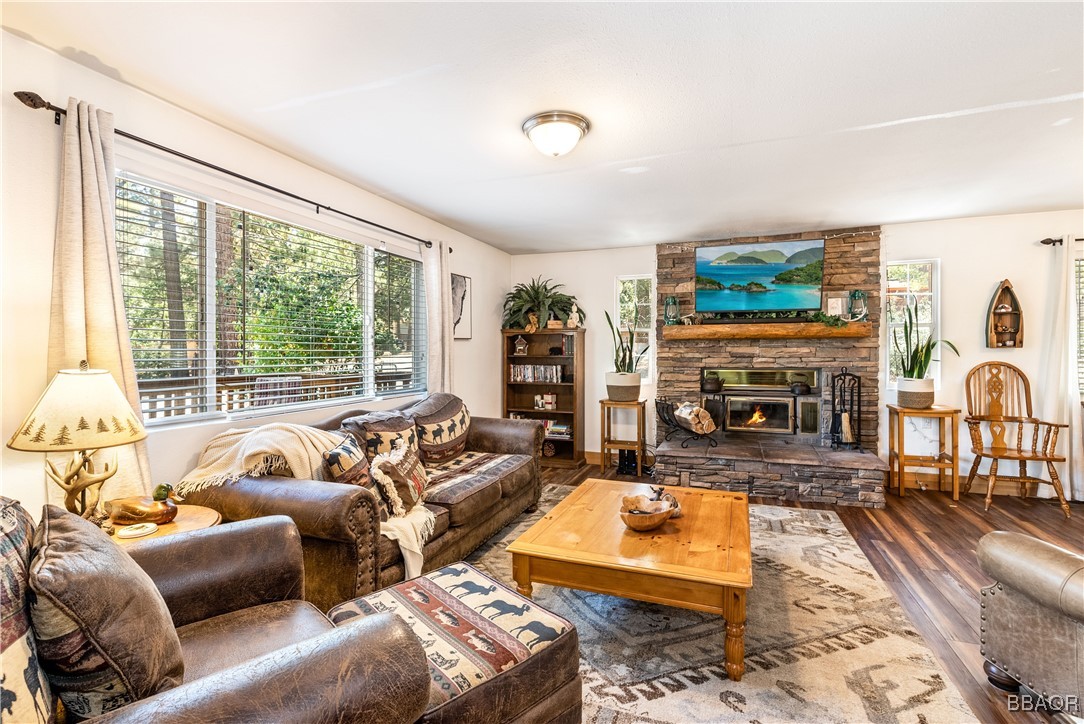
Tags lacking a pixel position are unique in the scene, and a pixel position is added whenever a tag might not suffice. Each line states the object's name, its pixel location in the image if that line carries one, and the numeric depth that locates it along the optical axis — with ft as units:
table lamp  5.35
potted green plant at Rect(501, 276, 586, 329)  18.04
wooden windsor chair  12.74
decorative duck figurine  6.03
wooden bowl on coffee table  7.44
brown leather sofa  6.64
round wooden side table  5.92
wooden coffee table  6.12
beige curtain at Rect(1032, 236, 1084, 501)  13.19
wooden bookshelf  17.88
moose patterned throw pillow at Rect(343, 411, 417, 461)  9.68
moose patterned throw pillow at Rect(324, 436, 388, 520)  7.86
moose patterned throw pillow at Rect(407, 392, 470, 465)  11.19
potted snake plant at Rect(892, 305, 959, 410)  13.83
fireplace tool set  14.83
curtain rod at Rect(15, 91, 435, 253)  6.12
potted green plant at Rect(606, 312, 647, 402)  16.57
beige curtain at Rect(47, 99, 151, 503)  6.35
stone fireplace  13.70
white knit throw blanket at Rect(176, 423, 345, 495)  7.55
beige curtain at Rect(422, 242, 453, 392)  13.76
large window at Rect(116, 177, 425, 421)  7.73
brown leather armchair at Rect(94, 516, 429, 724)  2.77
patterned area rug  5.58
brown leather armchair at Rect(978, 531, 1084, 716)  5.04
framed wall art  15.76
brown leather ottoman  4.01
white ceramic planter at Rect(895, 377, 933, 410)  13.82
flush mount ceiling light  7.97
